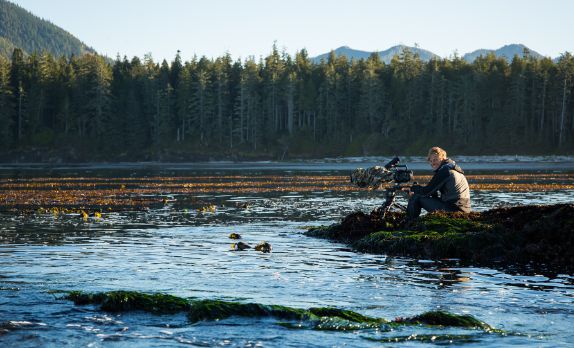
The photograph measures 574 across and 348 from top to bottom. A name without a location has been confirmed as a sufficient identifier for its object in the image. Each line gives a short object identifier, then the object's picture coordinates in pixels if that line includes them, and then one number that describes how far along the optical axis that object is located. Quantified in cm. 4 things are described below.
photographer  1869
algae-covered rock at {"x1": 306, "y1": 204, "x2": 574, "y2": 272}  1653
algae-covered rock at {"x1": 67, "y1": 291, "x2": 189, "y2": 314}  1160
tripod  1943
